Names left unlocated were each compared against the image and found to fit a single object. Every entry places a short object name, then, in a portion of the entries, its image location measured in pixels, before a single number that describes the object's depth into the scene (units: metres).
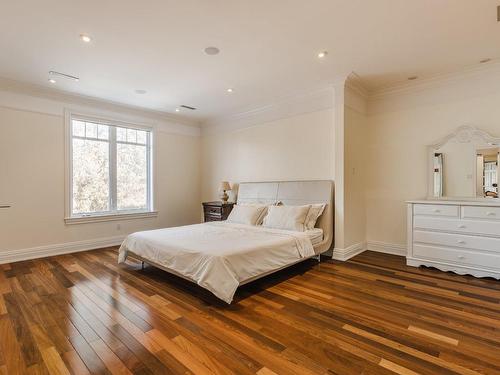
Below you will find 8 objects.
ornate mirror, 3.57
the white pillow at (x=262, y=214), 4.49
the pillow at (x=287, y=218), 3.94
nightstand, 5.44
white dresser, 3.21
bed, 2.62
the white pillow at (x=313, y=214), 4.02
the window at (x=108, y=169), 4.82
